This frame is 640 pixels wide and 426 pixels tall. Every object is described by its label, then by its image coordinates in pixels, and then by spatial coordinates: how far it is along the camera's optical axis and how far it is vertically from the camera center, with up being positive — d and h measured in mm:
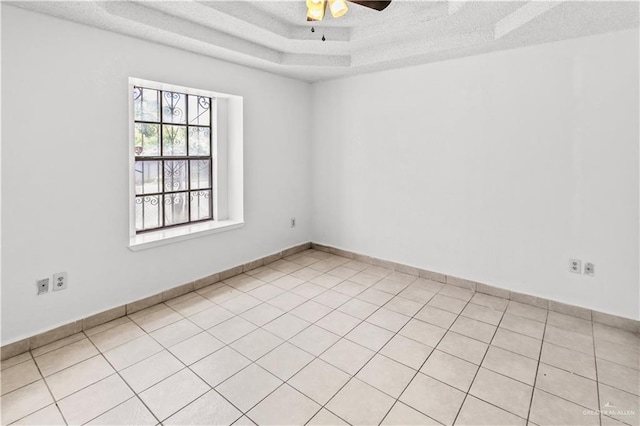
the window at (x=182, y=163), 3227 +501
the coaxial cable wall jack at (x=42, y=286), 2450 -555
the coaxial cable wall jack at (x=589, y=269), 2874 -520
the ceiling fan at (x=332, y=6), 2111 +1348
